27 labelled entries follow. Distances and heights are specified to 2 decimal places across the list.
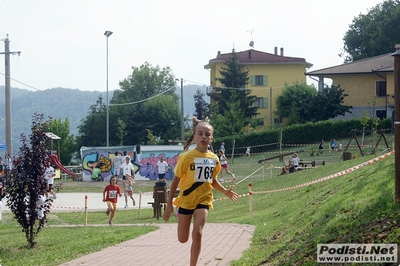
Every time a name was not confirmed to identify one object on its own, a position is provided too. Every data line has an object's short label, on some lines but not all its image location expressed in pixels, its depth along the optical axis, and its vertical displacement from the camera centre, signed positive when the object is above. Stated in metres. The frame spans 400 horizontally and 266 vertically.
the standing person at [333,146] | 49.36 -1.18
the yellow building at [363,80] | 64.62 +4.95
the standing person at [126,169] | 30.10 -1.73
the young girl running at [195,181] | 8.20 -0.62
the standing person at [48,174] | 15.52 -1.02
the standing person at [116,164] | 36.34 -1.80
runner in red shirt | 20.72 -1.99
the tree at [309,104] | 66.62 +2.77
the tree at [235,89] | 79.56 +4.92
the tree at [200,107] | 83.56 +2.95
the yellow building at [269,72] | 91.56 +7.93
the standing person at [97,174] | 44.22 -2.84
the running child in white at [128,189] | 26.44 -2.31
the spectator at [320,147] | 50.08 -1.32
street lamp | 65.00 +9.37
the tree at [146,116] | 96.56 +2.09
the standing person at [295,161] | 34.06 -1.57
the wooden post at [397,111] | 8.18 +0.23
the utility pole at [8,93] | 35.94 +2.04
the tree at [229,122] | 69.06 +0.84
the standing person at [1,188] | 19.24 -1.64
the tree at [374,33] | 80.69 +12.08
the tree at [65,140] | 99.75 -1.44
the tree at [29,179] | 15.12 -1.08
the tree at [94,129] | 100.88 +0.24
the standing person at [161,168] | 32.41 -1.80
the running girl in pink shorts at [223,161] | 31.48 -1.49
